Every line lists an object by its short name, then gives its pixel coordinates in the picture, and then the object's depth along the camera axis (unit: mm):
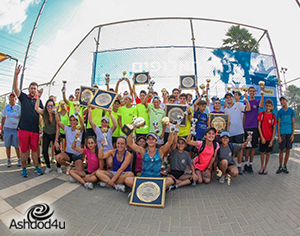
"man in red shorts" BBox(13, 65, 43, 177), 4418
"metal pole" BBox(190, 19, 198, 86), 6744
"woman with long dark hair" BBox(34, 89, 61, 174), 4762
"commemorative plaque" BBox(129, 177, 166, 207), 3057
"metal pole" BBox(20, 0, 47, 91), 6953
